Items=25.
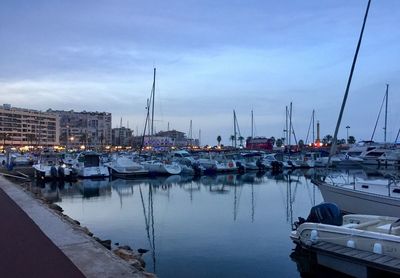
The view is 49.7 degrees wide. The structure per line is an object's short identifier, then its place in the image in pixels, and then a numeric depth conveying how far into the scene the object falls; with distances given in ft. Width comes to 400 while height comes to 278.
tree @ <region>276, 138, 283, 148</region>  627.54
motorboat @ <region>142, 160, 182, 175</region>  181.78
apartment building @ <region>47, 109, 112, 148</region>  590.63
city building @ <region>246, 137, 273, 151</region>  442.50
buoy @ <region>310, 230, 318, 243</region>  44.45
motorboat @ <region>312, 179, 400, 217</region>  60.08
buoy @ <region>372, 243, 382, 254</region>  38.41
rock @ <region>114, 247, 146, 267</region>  37.25
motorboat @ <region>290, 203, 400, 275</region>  38.22
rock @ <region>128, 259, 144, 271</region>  32.56
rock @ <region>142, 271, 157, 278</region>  25.91
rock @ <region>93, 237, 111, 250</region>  43.14
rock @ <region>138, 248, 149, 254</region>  53.03
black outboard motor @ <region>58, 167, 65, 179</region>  155.84
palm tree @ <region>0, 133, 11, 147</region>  555.69
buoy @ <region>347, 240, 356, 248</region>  40.96
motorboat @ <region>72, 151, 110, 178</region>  164.83
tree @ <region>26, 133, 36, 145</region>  608.51
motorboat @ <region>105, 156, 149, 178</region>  172.49
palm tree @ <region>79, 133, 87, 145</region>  596.99
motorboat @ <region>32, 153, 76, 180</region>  155.43
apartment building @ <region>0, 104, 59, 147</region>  611.88
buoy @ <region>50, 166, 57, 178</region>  154.81
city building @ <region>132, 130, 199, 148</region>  411.34
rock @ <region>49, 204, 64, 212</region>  64.62
